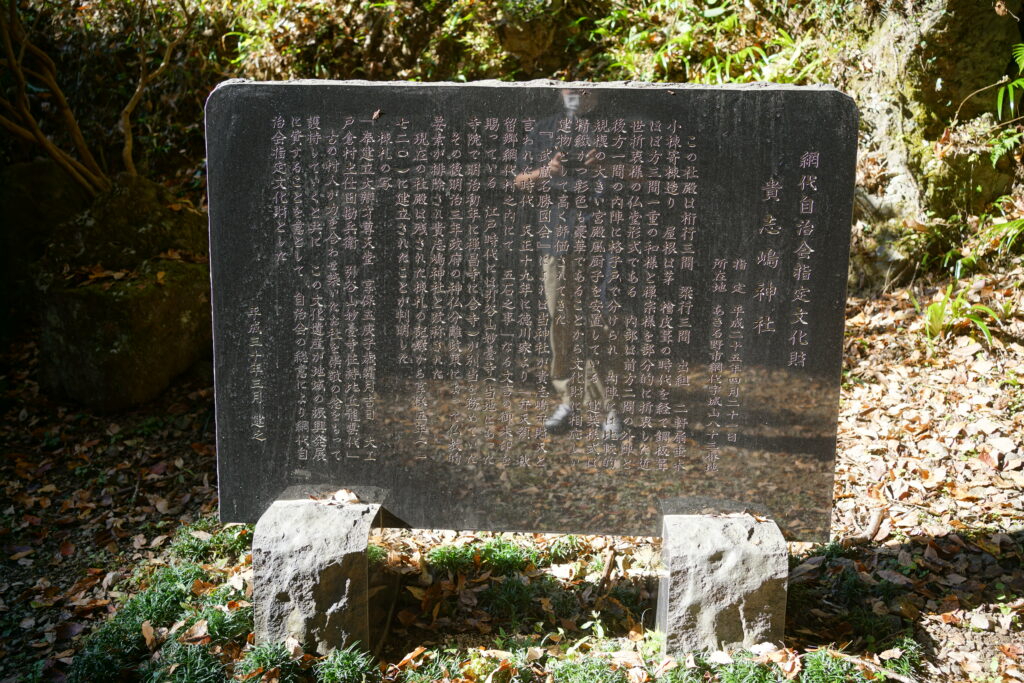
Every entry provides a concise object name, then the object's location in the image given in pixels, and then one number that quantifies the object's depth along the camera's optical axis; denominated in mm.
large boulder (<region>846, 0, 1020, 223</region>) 5762
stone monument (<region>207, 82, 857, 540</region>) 3357
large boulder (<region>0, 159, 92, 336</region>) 6625
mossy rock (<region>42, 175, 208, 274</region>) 5949
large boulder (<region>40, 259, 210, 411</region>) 5586
